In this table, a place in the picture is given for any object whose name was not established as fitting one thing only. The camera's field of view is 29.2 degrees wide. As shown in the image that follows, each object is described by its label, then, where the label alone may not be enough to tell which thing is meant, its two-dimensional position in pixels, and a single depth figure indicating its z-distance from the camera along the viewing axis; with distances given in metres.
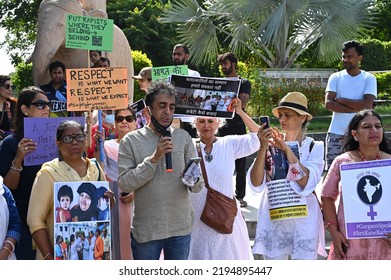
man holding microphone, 4.84
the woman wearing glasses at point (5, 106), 6.89
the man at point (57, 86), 6.98
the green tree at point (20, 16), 36.50
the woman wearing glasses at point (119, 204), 5.87
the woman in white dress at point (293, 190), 5.23
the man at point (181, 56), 8.22
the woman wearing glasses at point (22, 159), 5.17
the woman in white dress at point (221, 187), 5.36
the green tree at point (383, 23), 38.38
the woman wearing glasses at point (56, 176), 4.61
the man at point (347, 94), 7.36
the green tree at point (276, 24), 22.81
